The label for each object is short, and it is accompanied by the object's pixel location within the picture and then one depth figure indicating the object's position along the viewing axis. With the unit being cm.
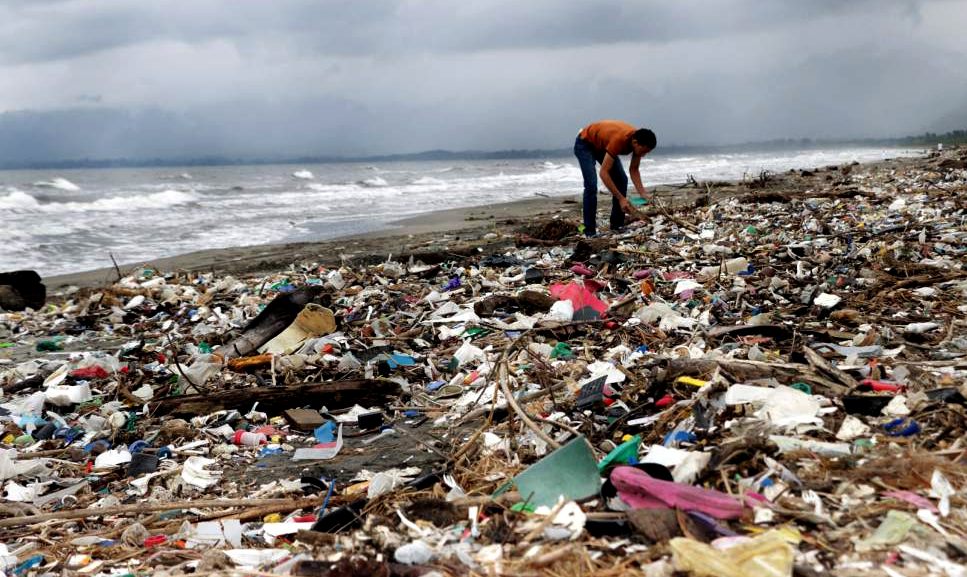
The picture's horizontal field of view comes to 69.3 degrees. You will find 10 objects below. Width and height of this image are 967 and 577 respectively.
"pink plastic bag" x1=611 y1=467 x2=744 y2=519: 206
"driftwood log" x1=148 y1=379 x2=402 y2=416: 412
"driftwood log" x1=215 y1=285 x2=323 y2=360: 528
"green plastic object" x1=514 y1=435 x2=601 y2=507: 232
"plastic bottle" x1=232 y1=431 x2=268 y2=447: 373
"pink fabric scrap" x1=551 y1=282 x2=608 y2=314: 513
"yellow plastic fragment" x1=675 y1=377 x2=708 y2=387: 309
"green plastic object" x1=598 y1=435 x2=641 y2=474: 250
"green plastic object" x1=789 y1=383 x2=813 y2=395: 290
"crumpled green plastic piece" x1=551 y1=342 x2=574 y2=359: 426
